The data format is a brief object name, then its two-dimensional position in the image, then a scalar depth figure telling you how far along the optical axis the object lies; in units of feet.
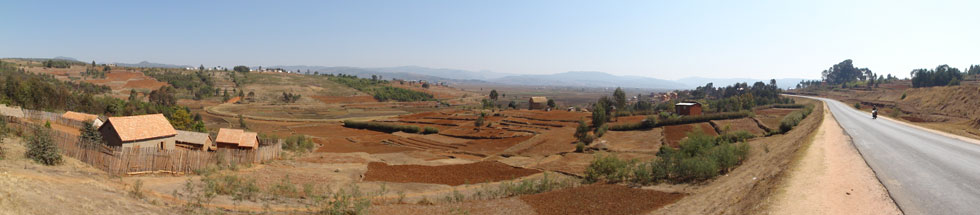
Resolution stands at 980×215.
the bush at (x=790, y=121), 127.65
